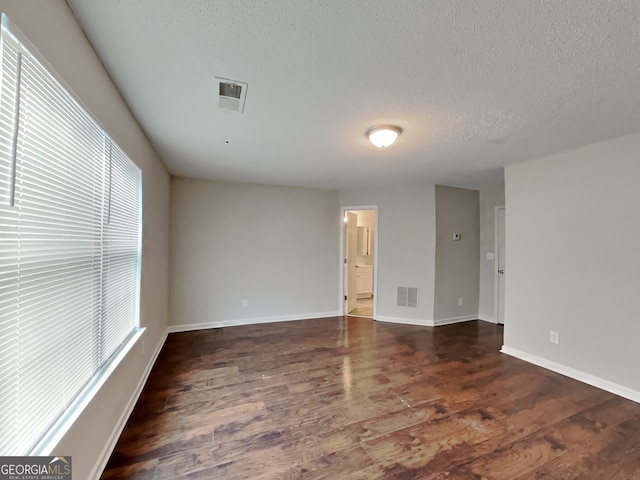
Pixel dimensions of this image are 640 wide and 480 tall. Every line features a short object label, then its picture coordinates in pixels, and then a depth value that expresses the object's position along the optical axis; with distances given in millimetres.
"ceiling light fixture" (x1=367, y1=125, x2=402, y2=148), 2283
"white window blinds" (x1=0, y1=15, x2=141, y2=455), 895
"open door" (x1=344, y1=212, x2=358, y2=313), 5156
